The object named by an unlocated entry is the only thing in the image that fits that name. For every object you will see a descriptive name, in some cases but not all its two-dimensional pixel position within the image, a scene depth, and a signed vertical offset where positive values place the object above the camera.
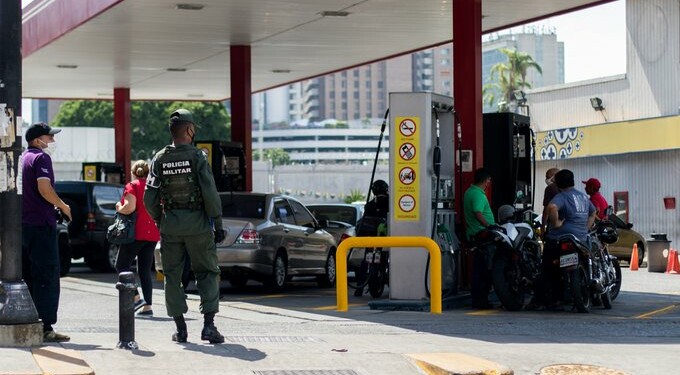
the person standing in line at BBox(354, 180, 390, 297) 18.09 -0.44
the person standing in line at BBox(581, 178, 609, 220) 18.92 -0.20
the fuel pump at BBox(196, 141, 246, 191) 25.39 +0.49
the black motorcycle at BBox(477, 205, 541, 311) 15.67 -0.95
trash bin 28.44 -1.54
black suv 24.81 -0.65
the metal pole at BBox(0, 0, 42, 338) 10.25 +0.05
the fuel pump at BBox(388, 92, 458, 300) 15.66 +0.01
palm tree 102.94 +9.11
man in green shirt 16.12 -0.62
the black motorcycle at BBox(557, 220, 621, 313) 15.39 -1.06
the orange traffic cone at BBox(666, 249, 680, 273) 27.83 -1.68
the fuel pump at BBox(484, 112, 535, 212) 19.28 +0.45
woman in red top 14.58 -0.65
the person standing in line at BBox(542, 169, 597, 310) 15.78 -0.48
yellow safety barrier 14.70 -0.73
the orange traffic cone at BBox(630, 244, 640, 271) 29.36 -1.74
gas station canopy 22.19 +3.03
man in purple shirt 10.95 -0.39
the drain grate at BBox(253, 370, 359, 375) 9.54 -1.39
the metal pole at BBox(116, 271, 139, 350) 10.36 -0.99
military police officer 10.69 -0.23
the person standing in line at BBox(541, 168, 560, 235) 18.39 -0.03
